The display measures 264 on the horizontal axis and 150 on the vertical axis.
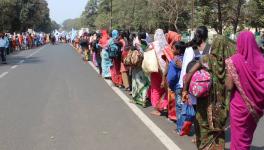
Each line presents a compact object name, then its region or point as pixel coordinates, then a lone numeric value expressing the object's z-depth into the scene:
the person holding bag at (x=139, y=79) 10.18
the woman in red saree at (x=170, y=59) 7.91
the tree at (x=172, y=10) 58.03
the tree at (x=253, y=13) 34.90
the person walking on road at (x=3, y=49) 25.14
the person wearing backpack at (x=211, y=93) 5.55
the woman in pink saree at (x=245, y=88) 4.71
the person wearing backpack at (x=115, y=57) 13.11
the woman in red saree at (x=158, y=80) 8.61
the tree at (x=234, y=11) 50.03
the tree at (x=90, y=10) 158.45
